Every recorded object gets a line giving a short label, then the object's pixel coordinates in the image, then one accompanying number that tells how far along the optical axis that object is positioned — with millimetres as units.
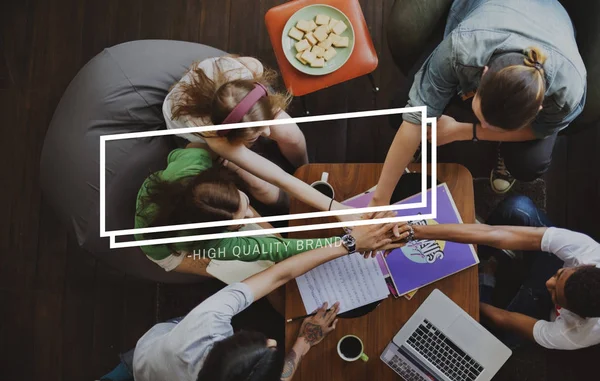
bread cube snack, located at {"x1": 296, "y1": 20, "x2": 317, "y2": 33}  1682
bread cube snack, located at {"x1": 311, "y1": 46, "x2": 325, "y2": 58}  1673
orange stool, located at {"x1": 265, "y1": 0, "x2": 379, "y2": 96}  1700
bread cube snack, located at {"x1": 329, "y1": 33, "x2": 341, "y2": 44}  1682
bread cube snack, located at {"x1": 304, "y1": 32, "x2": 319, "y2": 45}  1676
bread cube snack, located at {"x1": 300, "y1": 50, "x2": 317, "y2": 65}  1672
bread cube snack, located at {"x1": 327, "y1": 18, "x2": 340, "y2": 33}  1681
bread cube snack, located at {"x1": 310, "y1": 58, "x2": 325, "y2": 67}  1676
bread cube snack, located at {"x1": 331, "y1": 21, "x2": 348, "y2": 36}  1685
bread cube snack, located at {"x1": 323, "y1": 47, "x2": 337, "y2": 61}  1678
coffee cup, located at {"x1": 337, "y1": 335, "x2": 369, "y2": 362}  1450
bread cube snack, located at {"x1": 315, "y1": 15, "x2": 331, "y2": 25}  1681
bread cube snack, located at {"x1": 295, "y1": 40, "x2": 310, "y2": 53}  1678
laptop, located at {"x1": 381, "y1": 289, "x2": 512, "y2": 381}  1453
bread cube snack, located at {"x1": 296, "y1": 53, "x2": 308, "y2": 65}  1677
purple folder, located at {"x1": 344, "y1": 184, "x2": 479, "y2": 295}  1457
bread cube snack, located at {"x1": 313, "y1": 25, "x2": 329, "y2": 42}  1671
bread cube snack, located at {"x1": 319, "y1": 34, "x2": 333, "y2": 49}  1675
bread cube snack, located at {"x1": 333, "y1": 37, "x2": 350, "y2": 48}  1682
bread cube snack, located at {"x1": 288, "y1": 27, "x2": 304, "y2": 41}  1686
